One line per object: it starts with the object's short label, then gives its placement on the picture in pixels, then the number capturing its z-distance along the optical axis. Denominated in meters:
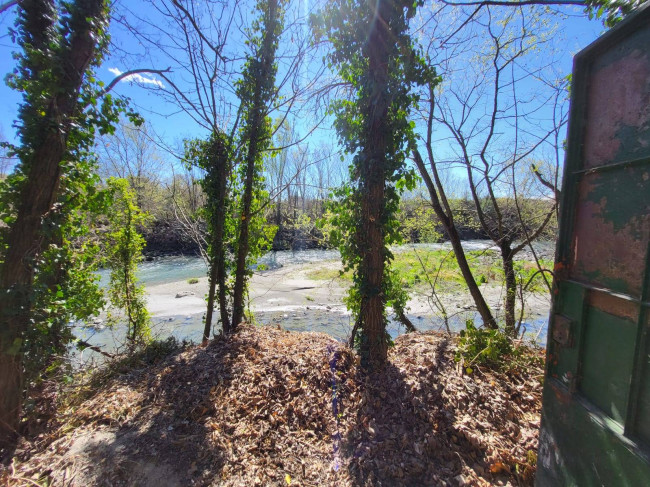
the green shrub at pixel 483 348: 3.07
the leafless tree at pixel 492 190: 4.77
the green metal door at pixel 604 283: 1.11
